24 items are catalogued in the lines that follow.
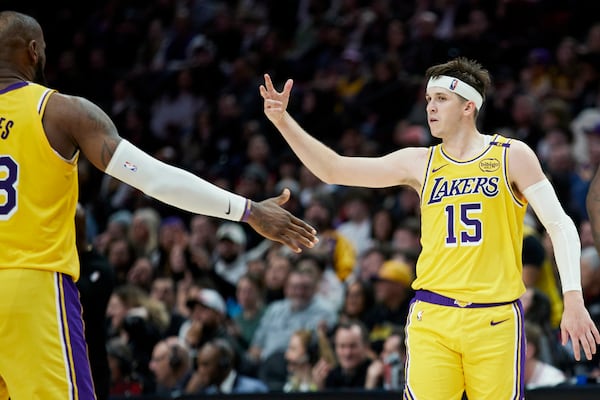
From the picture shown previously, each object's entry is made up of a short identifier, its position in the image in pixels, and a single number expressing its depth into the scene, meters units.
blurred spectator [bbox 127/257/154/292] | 21.22
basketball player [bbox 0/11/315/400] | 8.17
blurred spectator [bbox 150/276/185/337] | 20.41
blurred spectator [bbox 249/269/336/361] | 18.20
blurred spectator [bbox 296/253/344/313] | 18.69
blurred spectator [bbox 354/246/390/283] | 18.81
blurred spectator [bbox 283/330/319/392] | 16.37
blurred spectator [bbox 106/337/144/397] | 16.37
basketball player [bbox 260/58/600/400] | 9.88
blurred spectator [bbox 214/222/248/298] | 21.50
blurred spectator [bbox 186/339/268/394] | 16.44
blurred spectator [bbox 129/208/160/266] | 23.19
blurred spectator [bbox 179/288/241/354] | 18.12
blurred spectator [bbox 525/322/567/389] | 14.43
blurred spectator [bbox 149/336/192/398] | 16.81
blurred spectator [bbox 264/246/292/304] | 19.47
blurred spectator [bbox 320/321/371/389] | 15.84
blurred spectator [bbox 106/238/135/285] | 21.92
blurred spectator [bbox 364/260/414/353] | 17.64
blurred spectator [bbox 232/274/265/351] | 19.25
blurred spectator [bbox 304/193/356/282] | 20.13
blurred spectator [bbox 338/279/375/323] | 17.69
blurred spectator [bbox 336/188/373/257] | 21.28
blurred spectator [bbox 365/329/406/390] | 15.28
